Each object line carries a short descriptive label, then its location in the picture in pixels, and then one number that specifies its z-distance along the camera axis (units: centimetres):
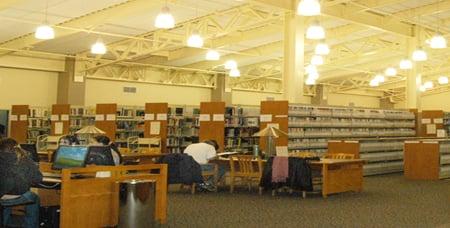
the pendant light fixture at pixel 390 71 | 1953
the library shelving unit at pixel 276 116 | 1206
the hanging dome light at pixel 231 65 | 1670
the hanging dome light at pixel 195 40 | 1131
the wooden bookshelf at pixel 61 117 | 1586
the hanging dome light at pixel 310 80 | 1884
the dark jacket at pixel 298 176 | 967
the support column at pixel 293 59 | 1283
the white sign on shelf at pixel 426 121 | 1655
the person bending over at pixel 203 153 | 1062
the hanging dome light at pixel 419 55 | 1325
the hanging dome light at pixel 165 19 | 890
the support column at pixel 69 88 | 1848
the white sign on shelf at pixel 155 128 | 1427
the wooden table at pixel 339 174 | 987
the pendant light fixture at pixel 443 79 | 2250
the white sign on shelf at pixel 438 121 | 1648
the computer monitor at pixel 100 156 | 659
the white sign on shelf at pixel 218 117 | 1305
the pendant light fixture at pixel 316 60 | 1539
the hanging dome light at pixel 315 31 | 998
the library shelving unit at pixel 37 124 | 1688
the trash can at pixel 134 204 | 611
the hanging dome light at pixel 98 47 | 1197
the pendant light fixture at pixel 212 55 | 1422
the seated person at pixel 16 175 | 555
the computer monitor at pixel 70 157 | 643
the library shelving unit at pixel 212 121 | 1305
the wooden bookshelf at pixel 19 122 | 1662
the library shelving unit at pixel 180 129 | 1507
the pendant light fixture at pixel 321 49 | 1284
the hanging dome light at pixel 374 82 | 2280
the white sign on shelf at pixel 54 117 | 1608
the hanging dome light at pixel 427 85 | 2439
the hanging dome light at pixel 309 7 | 812
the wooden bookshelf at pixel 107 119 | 1498
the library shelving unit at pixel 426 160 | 1327
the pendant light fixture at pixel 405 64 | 1520
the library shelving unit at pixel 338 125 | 1262
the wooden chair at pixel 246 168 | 1034
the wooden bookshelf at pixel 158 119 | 1414
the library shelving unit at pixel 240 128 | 1384
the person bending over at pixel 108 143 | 838
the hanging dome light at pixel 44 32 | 1048
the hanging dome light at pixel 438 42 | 1159
